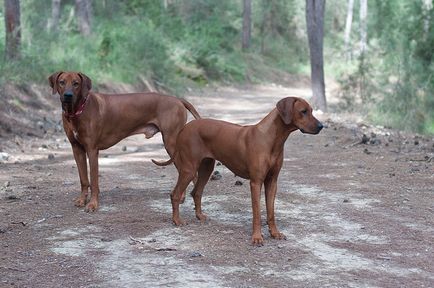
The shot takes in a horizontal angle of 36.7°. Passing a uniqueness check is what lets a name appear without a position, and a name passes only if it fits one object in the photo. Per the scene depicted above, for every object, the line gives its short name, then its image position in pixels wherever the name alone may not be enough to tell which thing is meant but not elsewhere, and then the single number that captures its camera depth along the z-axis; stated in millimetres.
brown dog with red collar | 7281
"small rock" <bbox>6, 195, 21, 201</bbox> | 7797
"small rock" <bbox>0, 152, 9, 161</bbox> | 10572
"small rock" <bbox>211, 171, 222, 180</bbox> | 9359
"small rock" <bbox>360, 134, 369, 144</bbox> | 12266
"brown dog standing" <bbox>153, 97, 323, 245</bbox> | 6027
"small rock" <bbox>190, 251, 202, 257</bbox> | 5578
